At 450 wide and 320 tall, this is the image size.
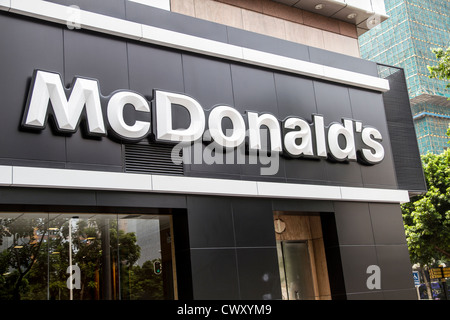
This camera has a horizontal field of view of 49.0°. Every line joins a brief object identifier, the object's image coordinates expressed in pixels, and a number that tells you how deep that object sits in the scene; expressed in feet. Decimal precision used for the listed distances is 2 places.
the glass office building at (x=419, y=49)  274.16
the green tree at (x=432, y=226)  94.94
